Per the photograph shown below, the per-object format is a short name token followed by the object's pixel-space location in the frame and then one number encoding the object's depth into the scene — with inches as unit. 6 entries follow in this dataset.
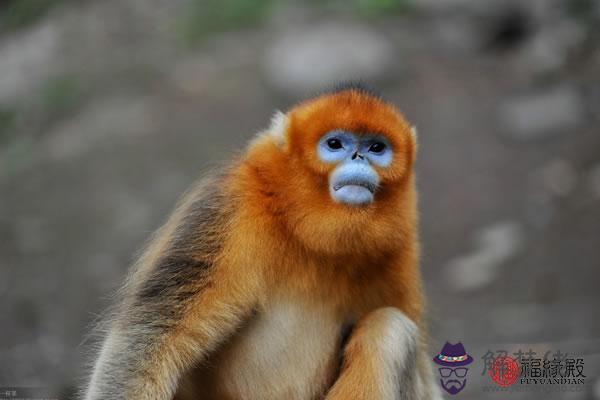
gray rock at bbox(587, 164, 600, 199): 415.5
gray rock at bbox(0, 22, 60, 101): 519.5
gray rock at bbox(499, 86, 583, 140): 465.4
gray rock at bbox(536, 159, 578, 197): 428.1
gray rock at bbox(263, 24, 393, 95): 486.0
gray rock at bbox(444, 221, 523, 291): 391.5
